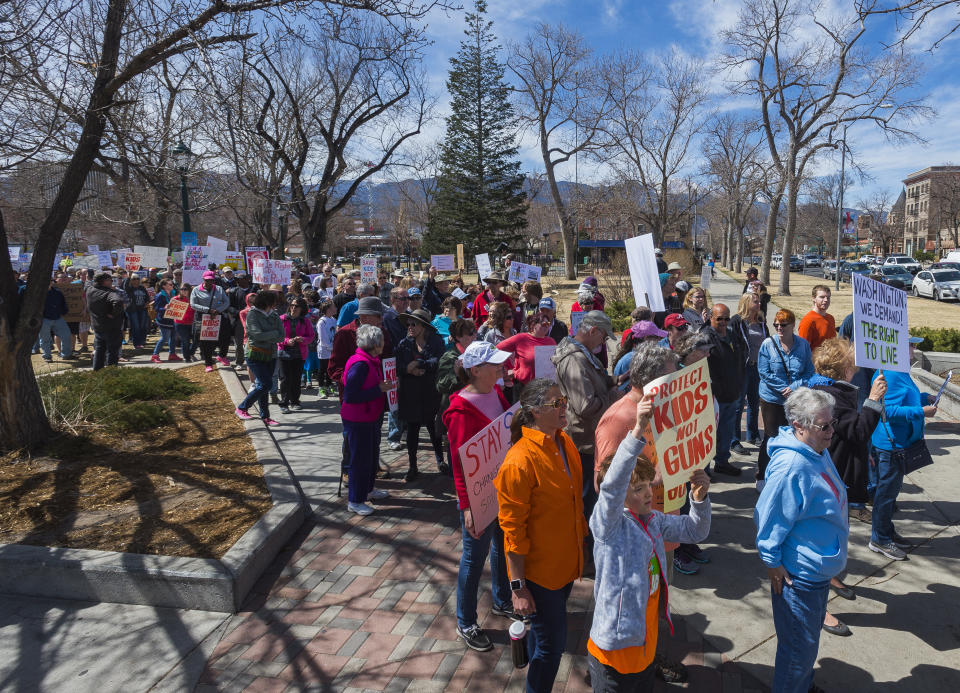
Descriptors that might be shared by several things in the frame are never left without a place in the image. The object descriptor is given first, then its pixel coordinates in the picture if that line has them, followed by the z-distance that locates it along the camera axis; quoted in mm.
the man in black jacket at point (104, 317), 10414
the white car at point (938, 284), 27375
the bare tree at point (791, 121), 26984
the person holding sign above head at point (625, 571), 2494
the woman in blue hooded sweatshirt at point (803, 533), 2885
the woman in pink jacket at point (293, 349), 8961
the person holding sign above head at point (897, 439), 4418
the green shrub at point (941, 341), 12070
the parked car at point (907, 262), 41719
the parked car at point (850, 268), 42344
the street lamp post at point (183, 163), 7496
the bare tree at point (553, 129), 38844
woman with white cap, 3635
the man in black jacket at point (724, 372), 6156
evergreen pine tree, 47281
